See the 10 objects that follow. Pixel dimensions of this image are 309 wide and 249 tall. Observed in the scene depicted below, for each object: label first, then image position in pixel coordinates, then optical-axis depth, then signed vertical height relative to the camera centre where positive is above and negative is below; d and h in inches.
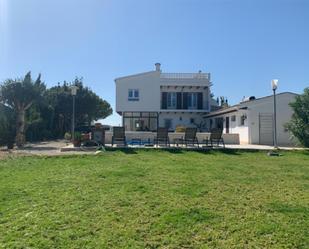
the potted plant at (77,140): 463.3 -11.9
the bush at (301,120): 459.2 +31.7
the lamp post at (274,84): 499.2 +110.2
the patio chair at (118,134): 463.7 +0.4
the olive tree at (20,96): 549.9 +90.7
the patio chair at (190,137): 470.5 -5.7
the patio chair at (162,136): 473.0 -3.0
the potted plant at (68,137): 689.1 -9.1
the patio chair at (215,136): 473.0 -2.4
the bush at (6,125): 580.1 +21.3
